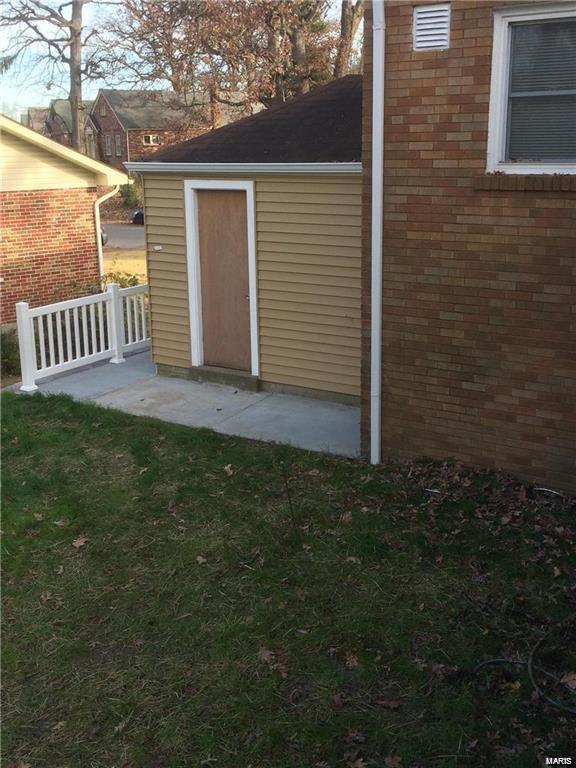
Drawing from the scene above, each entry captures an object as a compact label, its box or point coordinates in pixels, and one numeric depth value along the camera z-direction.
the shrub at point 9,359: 11.09
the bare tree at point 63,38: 28.08
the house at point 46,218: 14.14
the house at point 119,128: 49.84
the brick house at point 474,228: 5.82
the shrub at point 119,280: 15.52
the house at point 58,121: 52.66
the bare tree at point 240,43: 23.19
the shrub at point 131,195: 42.97
